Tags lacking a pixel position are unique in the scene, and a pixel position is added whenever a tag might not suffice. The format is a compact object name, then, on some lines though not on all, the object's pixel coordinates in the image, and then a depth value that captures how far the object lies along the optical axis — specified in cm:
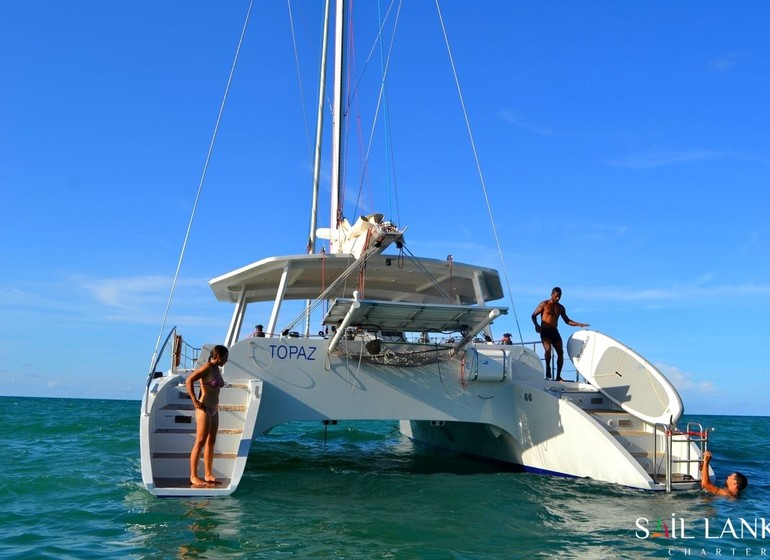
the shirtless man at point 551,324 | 1094
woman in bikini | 751
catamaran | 851
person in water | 856
